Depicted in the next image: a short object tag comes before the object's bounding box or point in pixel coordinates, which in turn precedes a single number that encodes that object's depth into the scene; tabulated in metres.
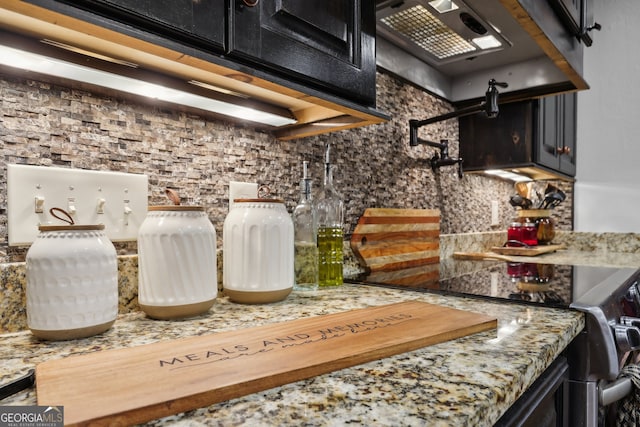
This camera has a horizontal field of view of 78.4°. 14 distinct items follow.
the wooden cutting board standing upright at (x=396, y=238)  1.33
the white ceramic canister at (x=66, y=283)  0.56
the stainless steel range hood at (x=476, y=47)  1.05
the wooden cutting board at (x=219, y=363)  0.37
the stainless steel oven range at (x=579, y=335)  0.62
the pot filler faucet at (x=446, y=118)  1.50
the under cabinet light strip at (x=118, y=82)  0.62
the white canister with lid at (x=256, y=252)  0.80
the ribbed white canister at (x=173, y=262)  0.68
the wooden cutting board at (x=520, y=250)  1.97
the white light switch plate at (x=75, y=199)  0.66
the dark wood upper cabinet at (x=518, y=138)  1.87
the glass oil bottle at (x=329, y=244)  1.05
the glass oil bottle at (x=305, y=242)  0.98
